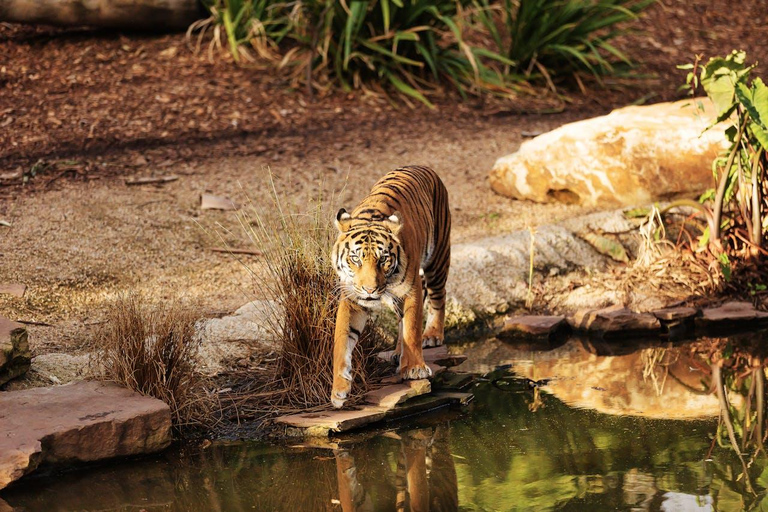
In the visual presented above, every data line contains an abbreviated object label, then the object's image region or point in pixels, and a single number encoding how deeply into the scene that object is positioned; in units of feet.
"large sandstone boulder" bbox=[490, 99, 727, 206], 48.91
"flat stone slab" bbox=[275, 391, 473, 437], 30.63
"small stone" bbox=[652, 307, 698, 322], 41.14
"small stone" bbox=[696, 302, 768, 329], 40.88
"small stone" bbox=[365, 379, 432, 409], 31.81
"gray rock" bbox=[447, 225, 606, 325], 42.39
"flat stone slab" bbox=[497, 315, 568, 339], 40.60
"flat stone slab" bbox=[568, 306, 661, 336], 40.75
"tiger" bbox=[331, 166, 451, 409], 30.12
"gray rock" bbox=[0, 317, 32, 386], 31.12
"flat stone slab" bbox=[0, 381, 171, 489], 27.55
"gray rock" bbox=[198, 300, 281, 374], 34.88
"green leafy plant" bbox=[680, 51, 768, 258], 39.22
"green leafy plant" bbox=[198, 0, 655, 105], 64.18
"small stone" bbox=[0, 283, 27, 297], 39.47
